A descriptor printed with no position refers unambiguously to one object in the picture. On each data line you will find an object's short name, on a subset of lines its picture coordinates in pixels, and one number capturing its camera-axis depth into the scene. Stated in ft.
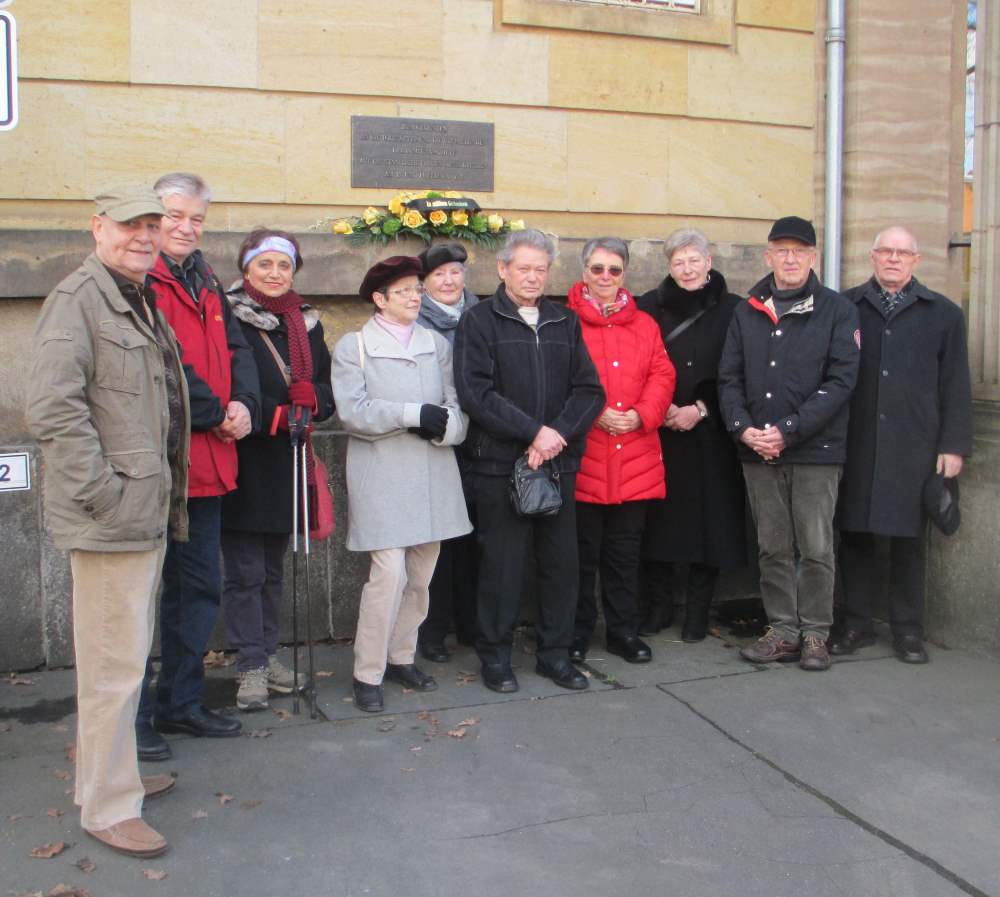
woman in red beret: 16.38
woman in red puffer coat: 18.39
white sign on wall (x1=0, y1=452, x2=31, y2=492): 16.15
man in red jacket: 14.76
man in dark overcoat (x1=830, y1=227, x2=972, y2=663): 18.75
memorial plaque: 20.94
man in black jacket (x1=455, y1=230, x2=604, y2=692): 17.04
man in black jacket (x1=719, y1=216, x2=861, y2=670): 18.30
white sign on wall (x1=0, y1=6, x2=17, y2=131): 12.33
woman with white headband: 16.15
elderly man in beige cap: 11.59
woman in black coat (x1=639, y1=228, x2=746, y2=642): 19.83
